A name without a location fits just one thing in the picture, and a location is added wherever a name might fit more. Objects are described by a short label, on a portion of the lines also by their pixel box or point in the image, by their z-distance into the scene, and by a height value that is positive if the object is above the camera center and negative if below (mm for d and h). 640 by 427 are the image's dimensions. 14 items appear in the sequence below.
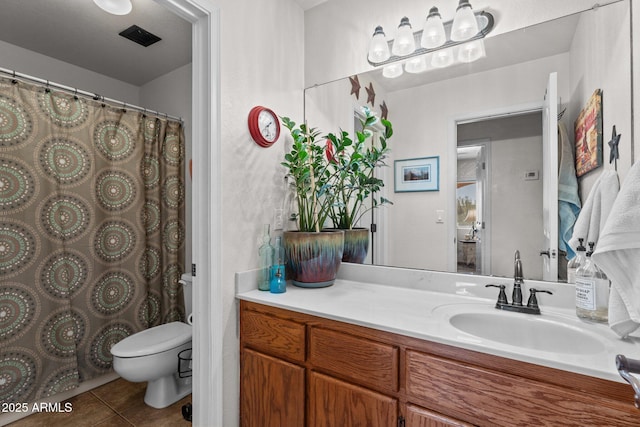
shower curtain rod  1780 +783
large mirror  1199 +337
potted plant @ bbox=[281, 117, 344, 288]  1552 -65
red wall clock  1539 +432
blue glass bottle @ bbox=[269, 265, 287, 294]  1477 -343
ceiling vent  2129 +1237
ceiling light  1552 +1037
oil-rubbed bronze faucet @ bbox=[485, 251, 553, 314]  1166 -348
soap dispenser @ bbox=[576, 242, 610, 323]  1033 -286
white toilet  1757 -862
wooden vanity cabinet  781 -540
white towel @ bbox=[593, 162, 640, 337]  821 -125
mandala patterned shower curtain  1793 -148
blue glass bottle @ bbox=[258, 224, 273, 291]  1536 -255
